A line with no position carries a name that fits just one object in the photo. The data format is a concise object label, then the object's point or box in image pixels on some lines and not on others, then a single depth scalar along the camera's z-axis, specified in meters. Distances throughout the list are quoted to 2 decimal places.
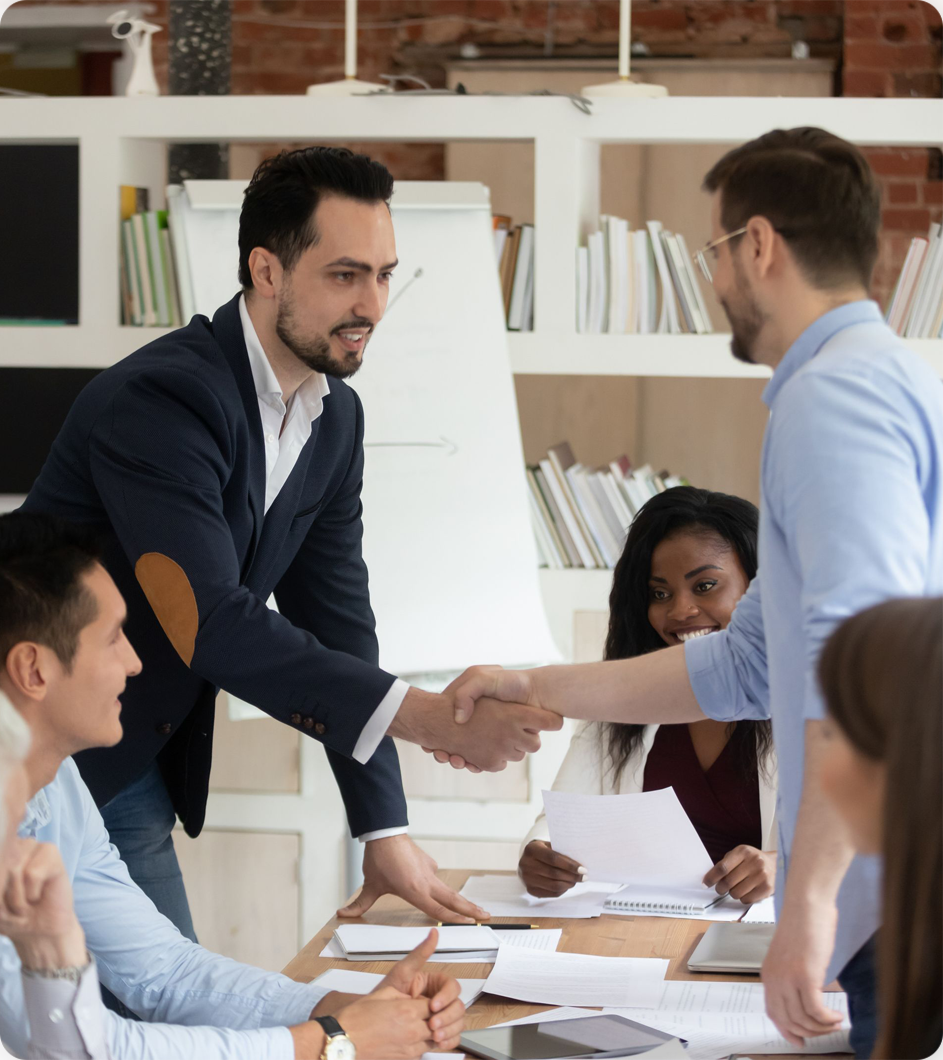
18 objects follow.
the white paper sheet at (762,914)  4.79
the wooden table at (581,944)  4.43
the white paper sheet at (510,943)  4.59
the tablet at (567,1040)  4.25
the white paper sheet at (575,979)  4.44
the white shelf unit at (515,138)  6.11
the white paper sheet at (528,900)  4.82
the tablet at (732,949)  4.56
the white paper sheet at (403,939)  4.63
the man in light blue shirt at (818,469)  4.05
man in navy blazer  4.71
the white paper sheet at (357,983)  4.46
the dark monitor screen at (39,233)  6.29
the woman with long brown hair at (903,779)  3.48
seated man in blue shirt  4.28
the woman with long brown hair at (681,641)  5.33
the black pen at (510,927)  4.73
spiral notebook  4.82
